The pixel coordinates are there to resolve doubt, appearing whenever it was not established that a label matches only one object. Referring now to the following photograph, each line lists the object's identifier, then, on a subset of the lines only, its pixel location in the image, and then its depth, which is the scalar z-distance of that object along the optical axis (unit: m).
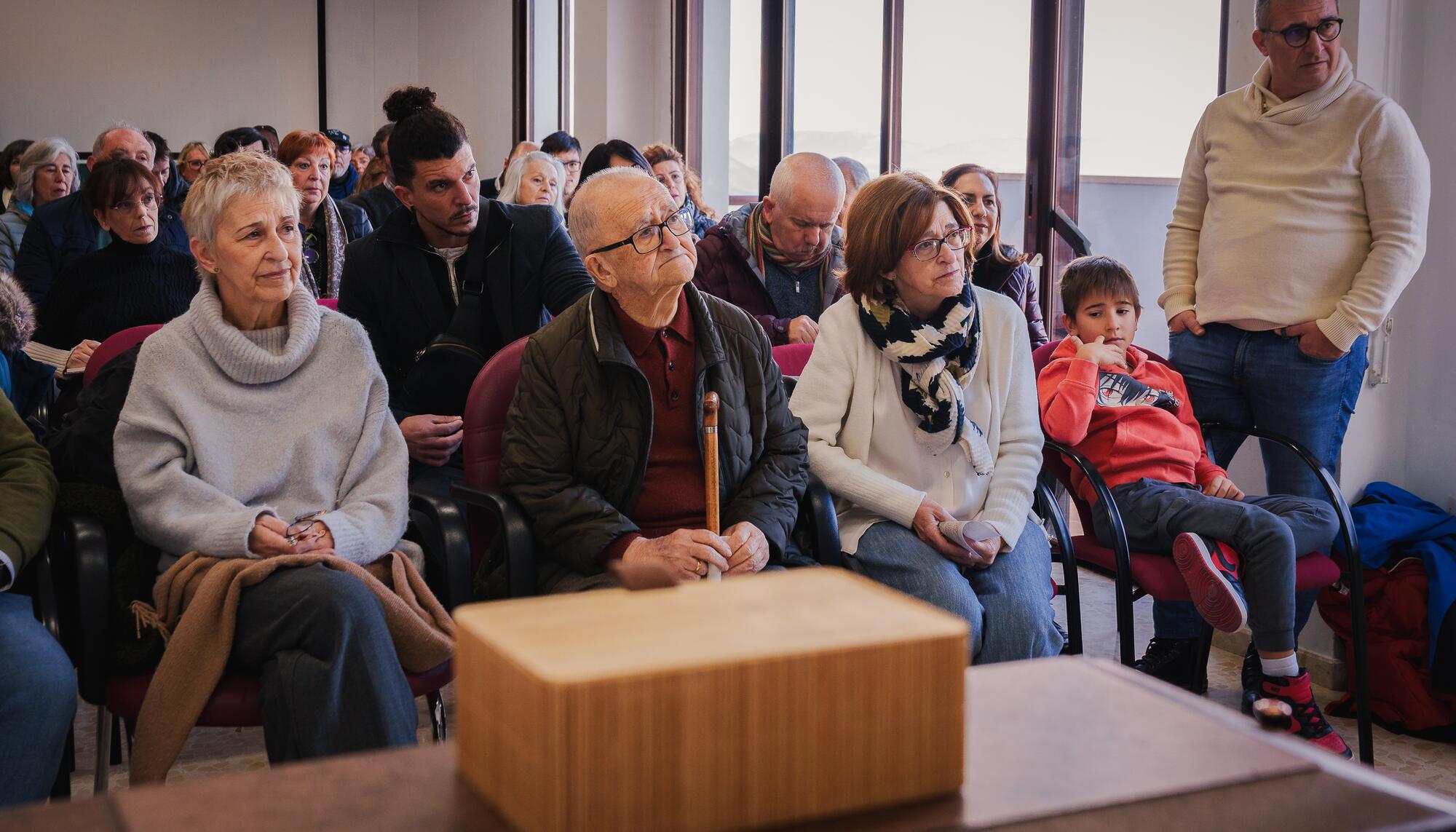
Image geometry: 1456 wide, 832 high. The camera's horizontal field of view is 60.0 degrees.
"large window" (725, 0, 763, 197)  6.61
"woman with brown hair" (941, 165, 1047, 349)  3.62
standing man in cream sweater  2.82
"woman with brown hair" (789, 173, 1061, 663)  2.38
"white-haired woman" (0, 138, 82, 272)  5.38
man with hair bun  2.88
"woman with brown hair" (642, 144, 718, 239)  4.71
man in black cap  7.61
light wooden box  0.75
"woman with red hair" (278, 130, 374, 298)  4.25
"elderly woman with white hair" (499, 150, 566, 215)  4.86
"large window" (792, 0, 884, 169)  5.61
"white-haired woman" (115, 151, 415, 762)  1.88
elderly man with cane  2.16
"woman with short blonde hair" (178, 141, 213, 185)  7.74
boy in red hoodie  2.57
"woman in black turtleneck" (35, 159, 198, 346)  3.49
